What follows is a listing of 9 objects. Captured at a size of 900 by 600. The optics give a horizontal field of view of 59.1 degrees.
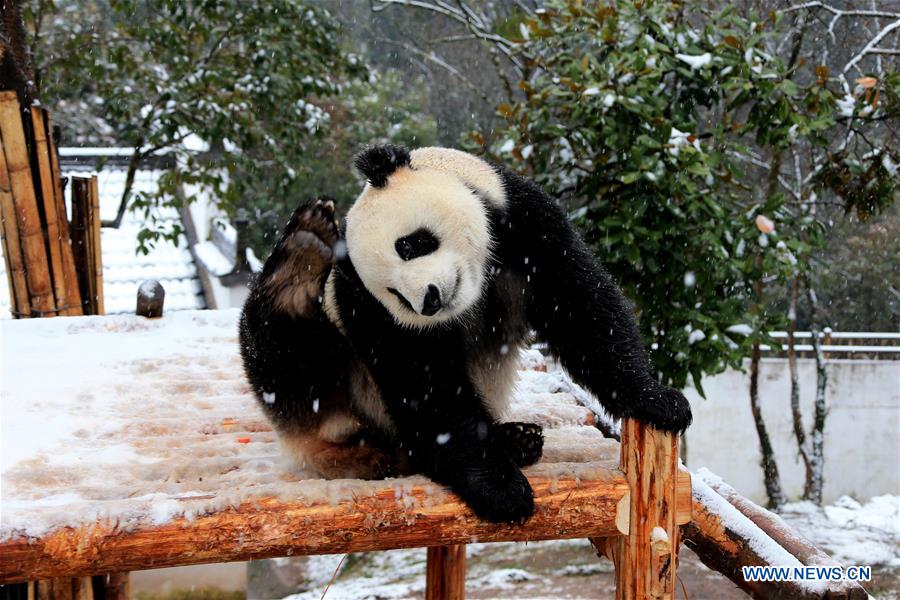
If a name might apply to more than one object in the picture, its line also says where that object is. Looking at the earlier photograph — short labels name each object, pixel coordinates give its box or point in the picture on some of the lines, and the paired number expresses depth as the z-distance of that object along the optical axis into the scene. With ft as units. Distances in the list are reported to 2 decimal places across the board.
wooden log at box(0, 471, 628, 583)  5.67
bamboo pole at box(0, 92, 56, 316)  12.83
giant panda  6.42
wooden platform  5.75
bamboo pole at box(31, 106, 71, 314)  13.41
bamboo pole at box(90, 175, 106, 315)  14.98
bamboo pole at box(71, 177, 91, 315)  14.85
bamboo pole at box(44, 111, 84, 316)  13.74
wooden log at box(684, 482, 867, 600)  7.09
